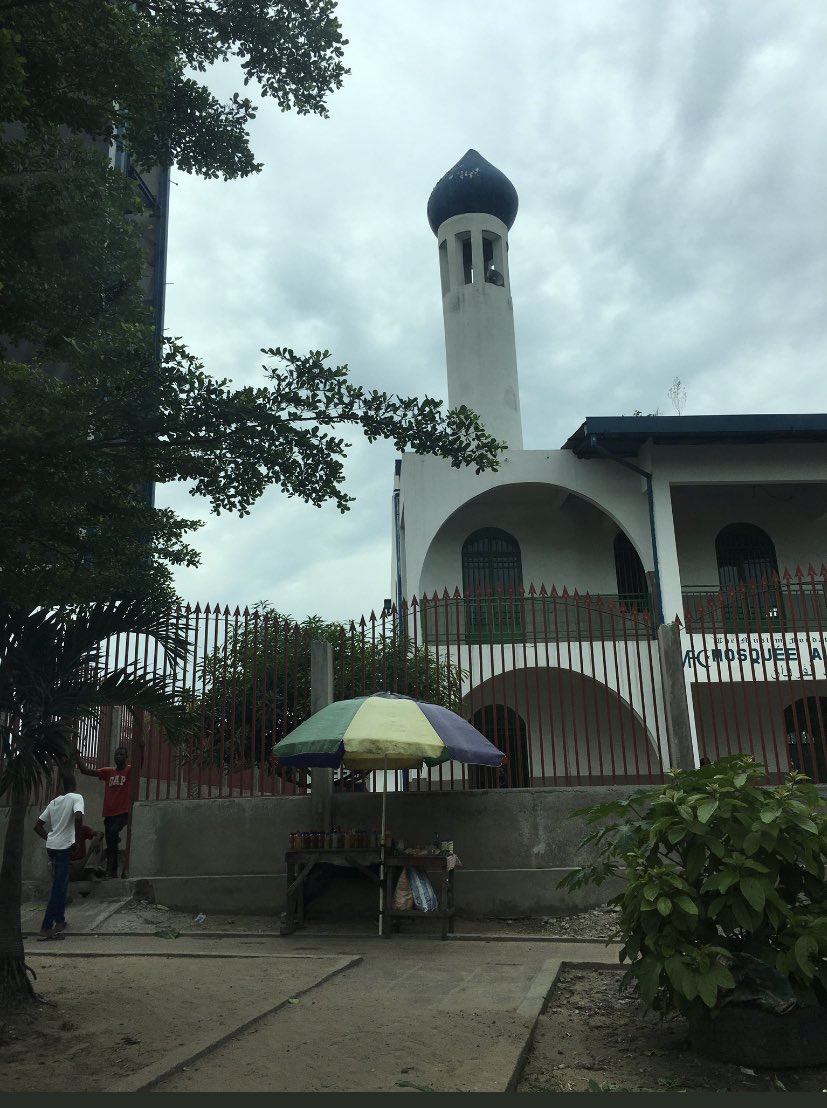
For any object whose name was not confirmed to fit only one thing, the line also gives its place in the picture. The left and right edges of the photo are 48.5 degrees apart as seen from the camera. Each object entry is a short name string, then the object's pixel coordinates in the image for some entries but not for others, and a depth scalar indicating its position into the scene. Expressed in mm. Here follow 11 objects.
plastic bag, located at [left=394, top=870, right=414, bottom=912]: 7848
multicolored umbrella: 7094
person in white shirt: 7875
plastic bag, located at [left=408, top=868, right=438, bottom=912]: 7824
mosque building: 15625
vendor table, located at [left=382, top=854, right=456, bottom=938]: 7777
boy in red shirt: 9047
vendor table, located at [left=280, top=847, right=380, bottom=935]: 7895
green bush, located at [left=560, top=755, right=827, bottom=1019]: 3844
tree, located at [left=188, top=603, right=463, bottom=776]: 8859
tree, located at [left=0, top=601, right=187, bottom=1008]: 4836
